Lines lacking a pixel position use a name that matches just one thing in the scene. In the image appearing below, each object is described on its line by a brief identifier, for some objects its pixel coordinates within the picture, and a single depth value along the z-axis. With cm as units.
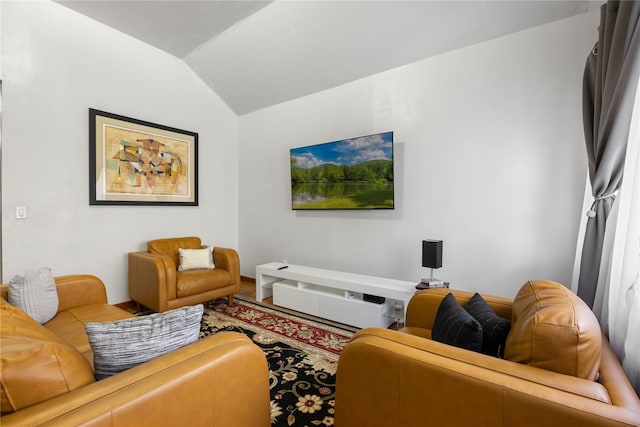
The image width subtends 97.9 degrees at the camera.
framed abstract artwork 322
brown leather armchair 290
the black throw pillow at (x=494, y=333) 124
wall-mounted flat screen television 322
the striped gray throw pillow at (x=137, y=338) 100
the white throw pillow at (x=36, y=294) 184
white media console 279
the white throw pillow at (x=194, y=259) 341
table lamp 260
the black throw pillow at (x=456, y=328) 120
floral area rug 170
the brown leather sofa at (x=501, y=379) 85
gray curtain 157
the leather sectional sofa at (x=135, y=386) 76
